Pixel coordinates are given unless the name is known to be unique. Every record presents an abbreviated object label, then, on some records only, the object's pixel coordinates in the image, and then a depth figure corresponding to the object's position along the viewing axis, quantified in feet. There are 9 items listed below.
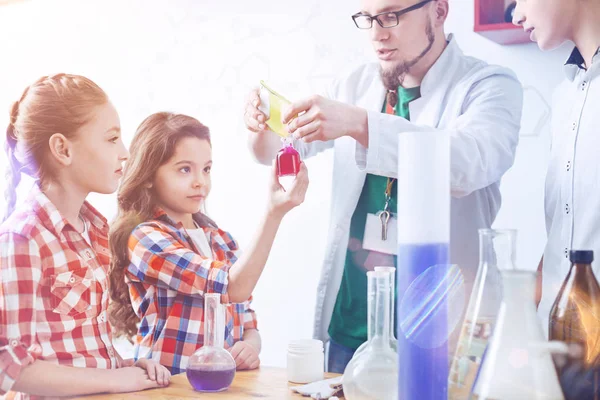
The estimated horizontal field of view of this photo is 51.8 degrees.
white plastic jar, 3.41
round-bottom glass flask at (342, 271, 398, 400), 2.58
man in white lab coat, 4.58
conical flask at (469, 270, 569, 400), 1.89
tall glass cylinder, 2.15
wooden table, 3.14
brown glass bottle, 2.31
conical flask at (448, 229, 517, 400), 2.17
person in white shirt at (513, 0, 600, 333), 3.85
